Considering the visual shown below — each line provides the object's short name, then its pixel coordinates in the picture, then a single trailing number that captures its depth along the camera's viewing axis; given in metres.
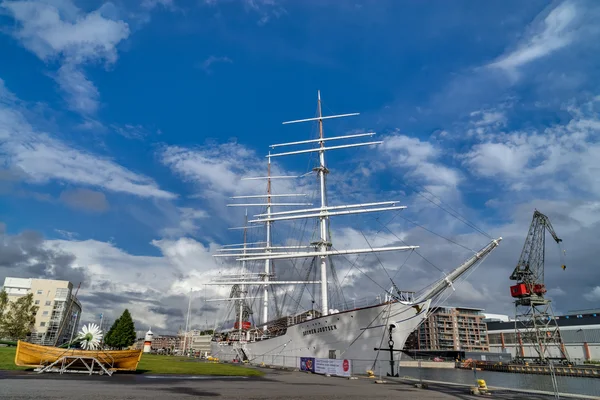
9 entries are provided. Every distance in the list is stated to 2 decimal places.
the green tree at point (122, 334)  86.38
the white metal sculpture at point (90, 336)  21.98
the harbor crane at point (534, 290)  80.00
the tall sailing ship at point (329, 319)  31.69
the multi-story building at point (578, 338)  107.56
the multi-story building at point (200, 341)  164.88
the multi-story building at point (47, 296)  101.38
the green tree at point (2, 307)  69.46
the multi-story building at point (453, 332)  152.62
